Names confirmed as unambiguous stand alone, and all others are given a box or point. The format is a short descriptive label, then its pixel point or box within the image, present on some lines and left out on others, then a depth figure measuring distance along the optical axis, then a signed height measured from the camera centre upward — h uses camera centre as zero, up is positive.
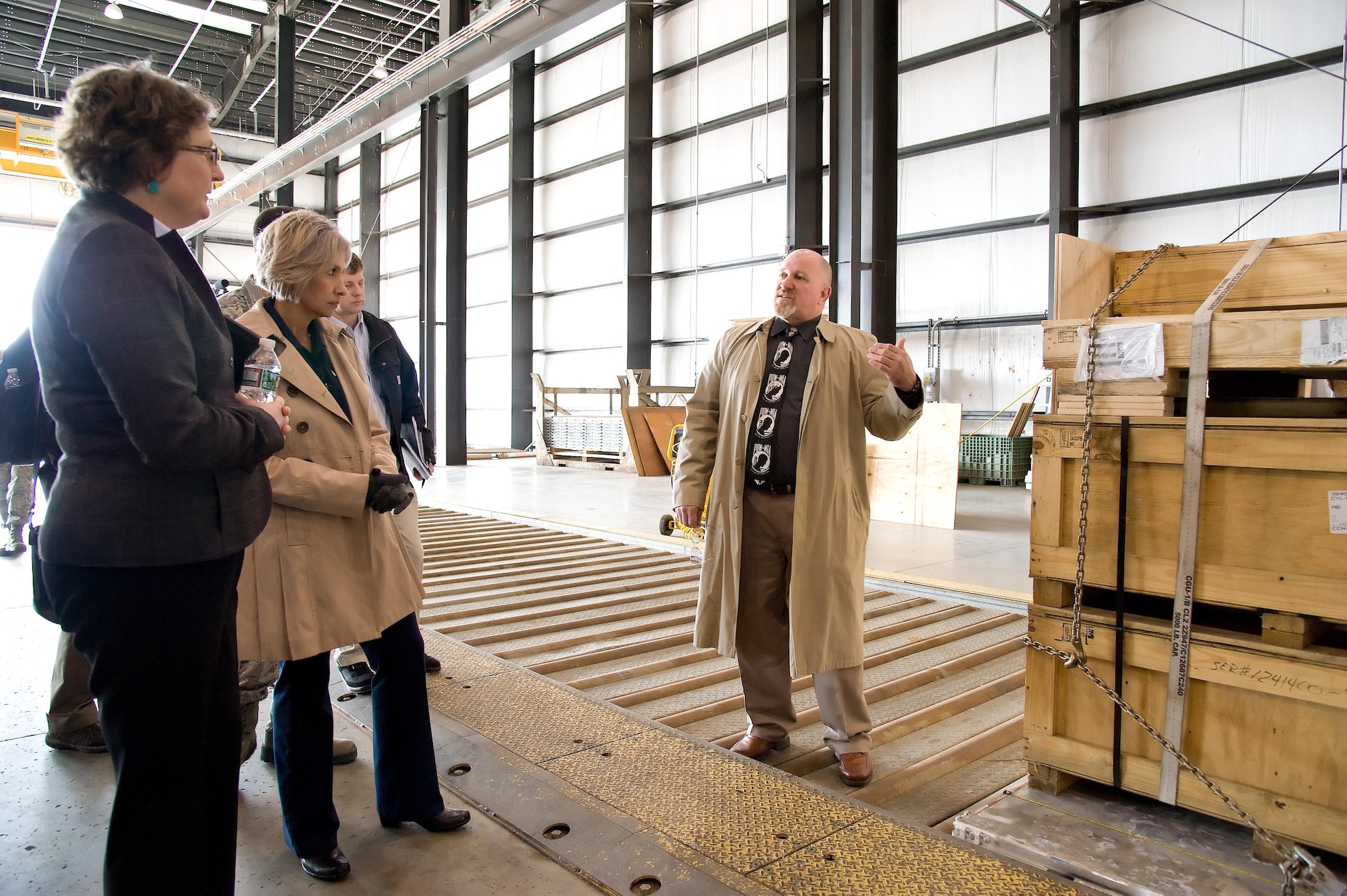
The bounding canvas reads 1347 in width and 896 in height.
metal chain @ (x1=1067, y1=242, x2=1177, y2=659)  2.57 -0.18
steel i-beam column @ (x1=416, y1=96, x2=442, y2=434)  16.36 +3.10
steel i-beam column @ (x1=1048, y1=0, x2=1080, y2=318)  11.45 +4.14
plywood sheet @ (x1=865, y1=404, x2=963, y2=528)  7.87 -0.53
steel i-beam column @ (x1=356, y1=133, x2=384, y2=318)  24.83 +6.35
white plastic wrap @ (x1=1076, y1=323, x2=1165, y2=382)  2.48 +0.20
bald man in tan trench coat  2.91 -0.36
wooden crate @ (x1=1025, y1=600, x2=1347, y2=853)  2.18 -0.86
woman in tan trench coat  2.07 -0.39
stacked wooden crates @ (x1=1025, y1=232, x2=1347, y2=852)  2.20 -0.39
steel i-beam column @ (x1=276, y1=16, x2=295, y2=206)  17.33 +6.90
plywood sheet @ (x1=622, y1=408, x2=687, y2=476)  13.23 -0.34
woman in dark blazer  1.48 -0.08
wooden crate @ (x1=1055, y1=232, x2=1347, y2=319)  2.53 +0.47
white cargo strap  2.37 -0.34
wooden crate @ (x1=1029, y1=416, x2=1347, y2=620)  2.20 -0.26
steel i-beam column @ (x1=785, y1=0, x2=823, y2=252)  13.03 +4.76
